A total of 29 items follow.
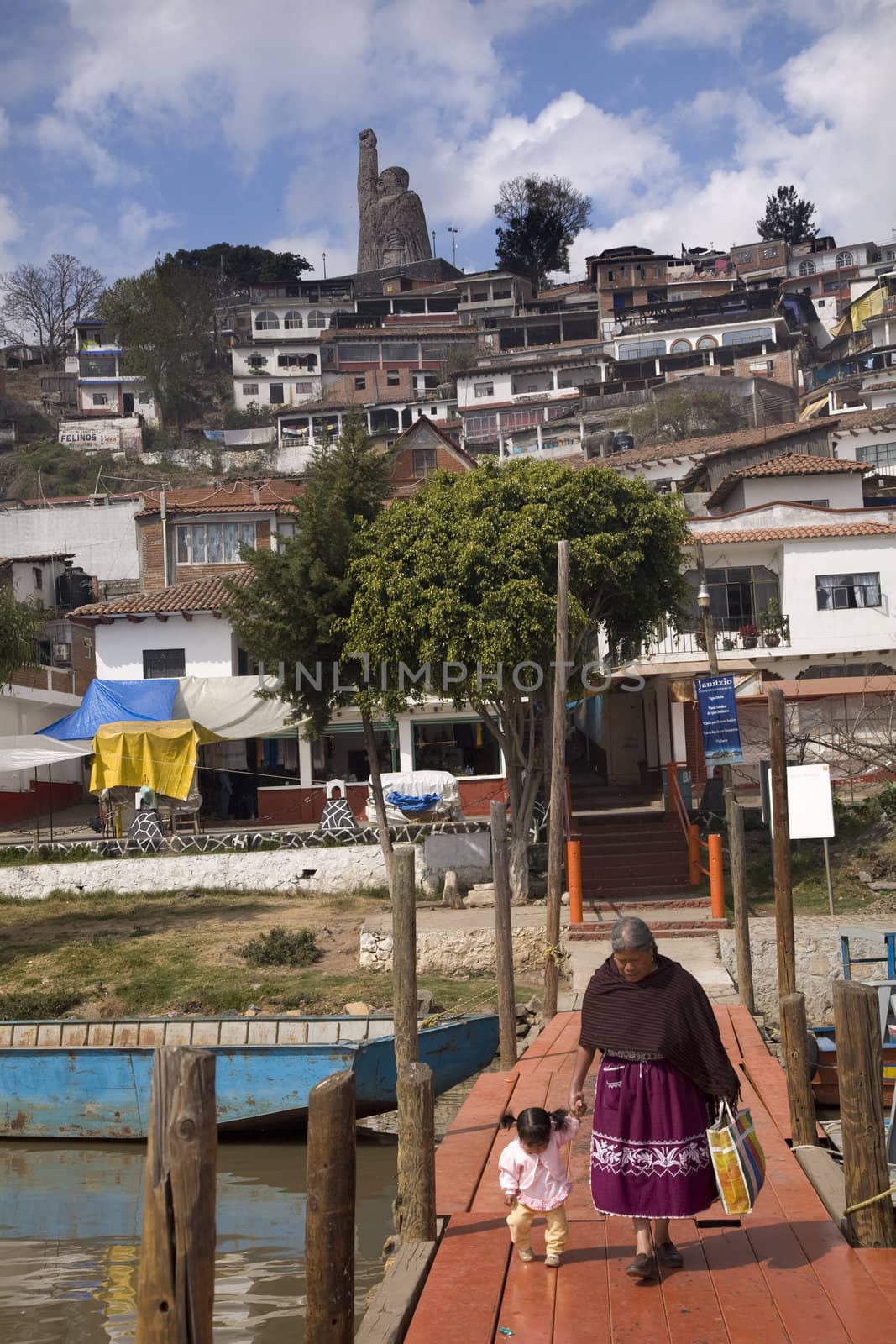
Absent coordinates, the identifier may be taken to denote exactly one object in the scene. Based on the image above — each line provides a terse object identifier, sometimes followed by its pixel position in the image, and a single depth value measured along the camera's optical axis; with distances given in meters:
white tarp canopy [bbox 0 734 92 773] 27.12
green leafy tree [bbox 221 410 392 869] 24.33
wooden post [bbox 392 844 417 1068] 10.87
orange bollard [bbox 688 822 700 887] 23.67
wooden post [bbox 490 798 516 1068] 12.71
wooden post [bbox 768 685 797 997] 13.31
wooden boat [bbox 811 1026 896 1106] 14.30
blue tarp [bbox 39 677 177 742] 29.84
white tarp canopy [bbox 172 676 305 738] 29.97
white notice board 18.05
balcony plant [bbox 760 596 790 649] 33.59
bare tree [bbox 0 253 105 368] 95.88
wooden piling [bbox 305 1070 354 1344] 5.78
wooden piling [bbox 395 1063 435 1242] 6.93
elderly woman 6.03
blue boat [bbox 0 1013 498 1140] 14.77
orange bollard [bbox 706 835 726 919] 20.58
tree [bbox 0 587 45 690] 23.81
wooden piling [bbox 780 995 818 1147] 8.62
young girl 6.46
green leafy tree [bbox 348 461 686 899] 21.81
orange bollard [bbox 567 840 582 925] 20.72
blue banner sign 22.02
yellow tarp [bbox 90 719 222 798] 28.09
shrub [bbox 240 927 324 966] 21.30
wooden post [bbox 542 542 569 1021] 15.26
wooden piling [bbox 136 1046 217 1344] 4.83
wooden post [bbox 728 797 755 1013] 15.16
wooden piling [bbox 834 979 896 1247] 6.45
